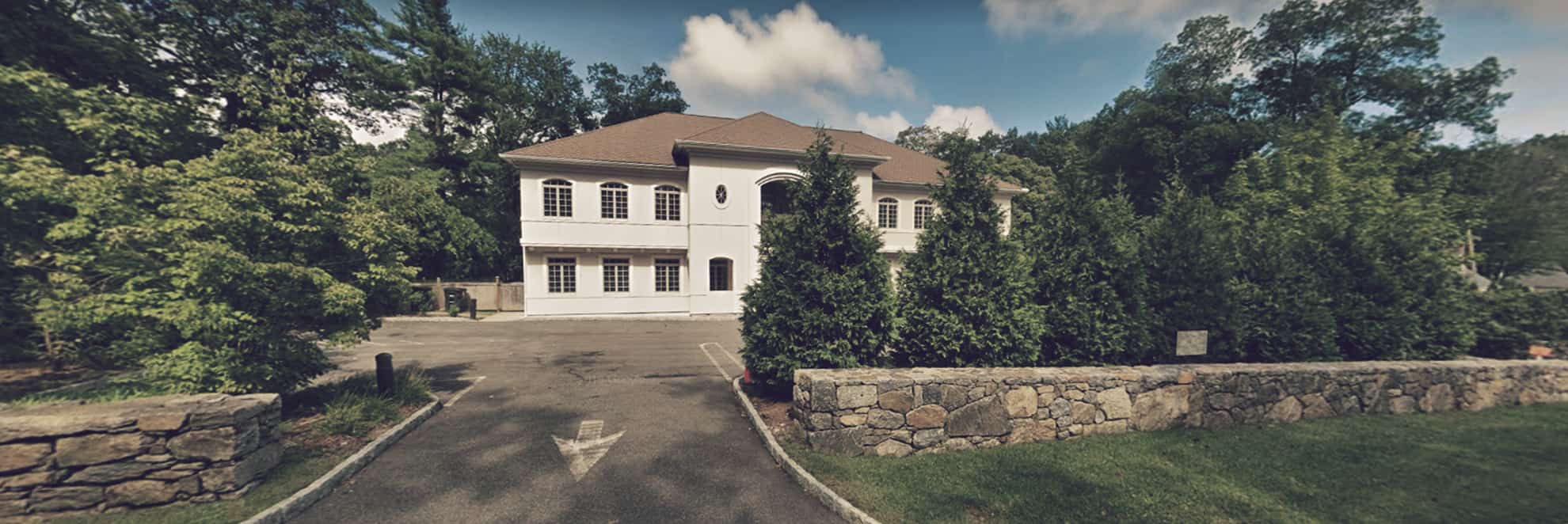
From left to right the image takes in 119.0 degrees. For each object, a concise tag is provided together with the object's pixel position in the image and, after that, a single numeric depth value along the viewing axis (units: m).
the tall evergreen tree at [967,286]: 7.01
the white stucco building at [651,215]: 19.83
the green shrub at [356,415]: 6.44
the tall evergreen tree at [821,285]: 7.25
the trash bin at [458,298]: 21.30
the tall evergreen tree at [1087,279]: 7.36
